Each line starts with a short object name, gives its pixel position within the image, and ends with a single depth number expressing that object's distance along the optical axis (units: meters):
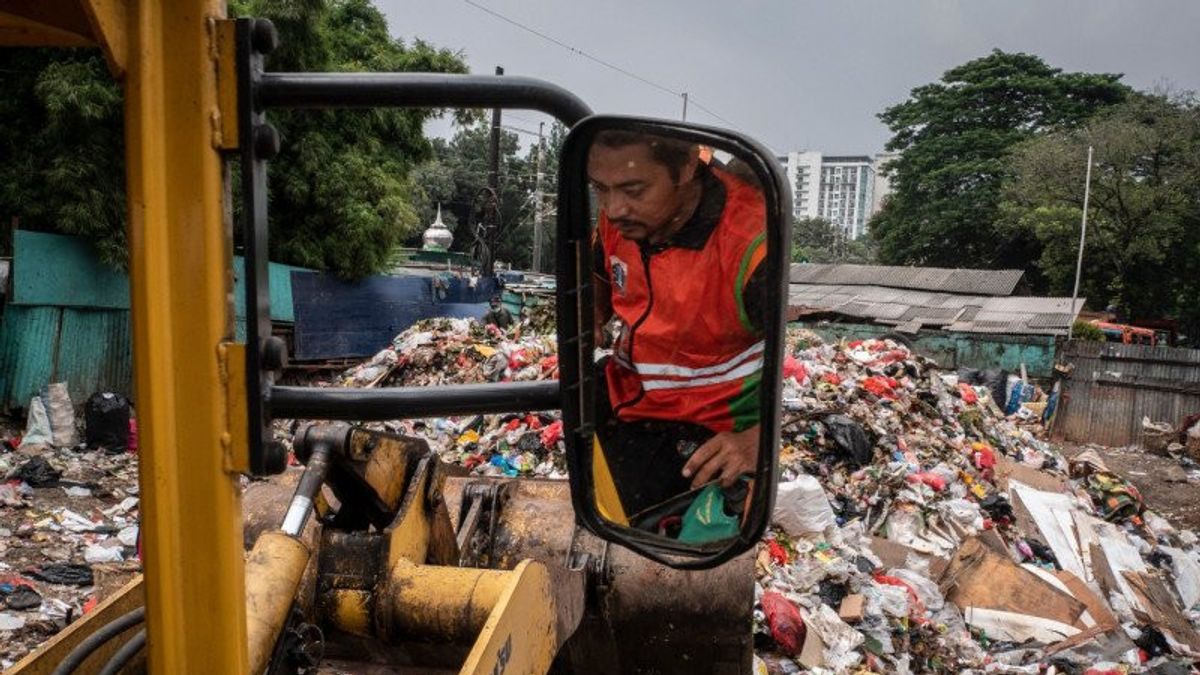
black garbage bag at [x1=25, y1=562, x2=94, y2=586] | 5.21
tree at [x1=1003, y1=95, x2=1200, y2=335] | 23.70
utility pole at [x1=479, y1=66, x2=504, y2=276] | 16.64
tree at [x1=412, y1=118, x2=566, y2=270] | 23.38
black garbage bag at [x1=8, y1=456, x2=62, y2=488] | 6.94
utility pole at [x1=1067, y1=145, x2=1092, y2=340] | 18.23
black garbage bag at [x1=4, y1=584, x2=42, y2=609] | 4.77
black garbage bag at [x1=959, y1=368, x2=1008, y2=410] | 15.12
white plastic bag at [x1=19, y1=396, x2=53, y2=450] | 8.02
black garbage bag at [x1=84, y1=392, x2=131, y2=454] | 8.07
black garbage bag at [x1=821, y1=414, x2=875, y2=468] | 7.41
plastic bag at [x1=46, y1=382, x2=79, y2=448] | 8.22
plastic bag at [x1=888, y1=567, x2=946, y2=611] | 5.33
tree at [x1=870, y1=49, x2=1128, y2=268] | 30.33
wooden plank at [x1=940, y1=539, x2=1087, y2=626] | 5.17
